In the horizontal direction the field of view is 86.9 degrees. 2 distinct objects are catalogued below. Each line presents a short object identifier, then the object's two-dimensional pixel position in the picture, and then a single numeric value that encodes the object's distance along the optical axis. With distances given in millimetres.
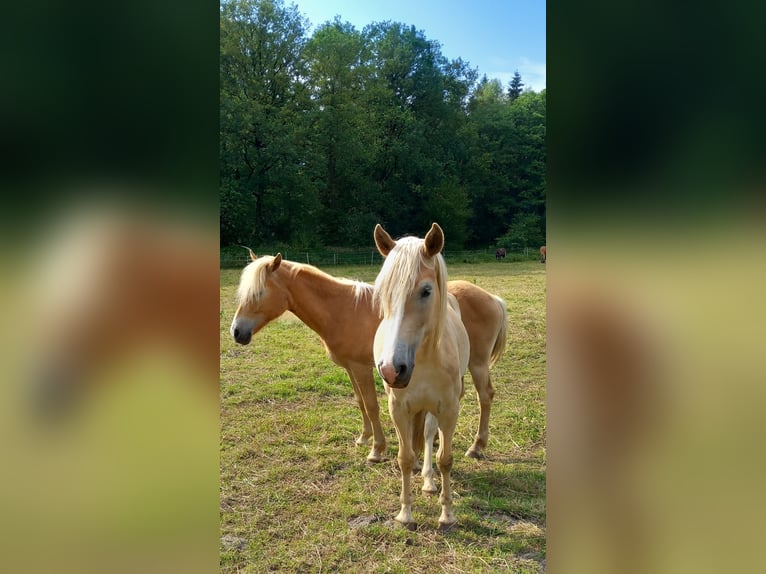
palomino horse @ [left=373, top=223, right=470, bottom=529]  2002
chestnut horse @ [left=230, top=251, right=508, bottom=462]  3686
